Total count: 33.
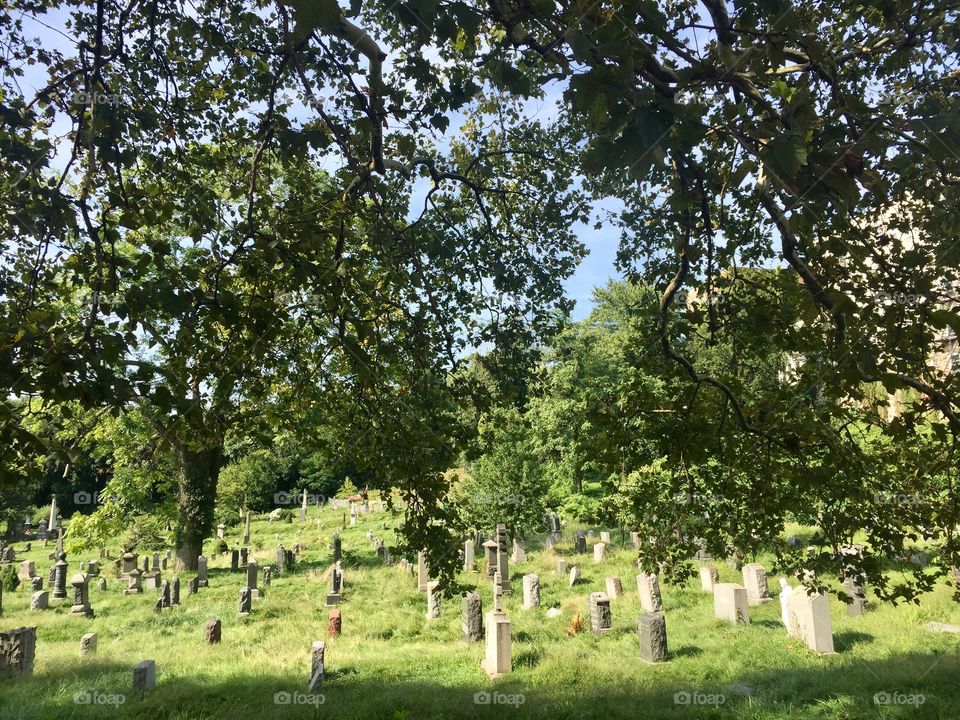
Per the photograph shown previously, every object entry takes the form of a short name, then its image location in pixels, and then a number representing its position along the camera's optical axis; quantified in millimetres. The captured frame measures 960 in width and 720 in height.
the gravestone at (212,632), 13055
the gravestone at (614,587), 16203
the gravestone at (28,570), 23109
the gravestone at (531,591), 15891
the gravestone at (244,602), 15992
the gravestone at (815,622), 10383
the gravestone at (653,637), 10727
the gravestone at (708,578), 16000
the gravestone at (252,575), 18508
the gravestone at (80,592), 17406
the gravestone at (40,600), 18047
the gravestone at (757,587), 14646
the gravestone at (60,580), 19953
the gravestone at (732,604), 12945
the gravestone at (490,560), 19000
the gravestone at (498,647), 10430
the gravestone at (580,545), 24125
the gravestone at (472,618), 12594
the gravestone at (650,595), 14203
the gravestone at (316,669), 9477
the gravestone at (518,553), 23000
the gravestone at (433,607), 14891
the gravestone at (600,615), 12773
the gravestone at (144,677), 9352
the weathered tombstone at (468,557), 21156
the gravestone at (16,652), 10562
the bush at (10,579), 20672
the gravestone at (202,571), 20769
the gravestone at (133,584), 20266
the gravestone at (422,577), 18094
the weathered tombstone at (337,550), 22703
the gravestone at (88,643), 12656
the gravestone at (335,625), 13398
